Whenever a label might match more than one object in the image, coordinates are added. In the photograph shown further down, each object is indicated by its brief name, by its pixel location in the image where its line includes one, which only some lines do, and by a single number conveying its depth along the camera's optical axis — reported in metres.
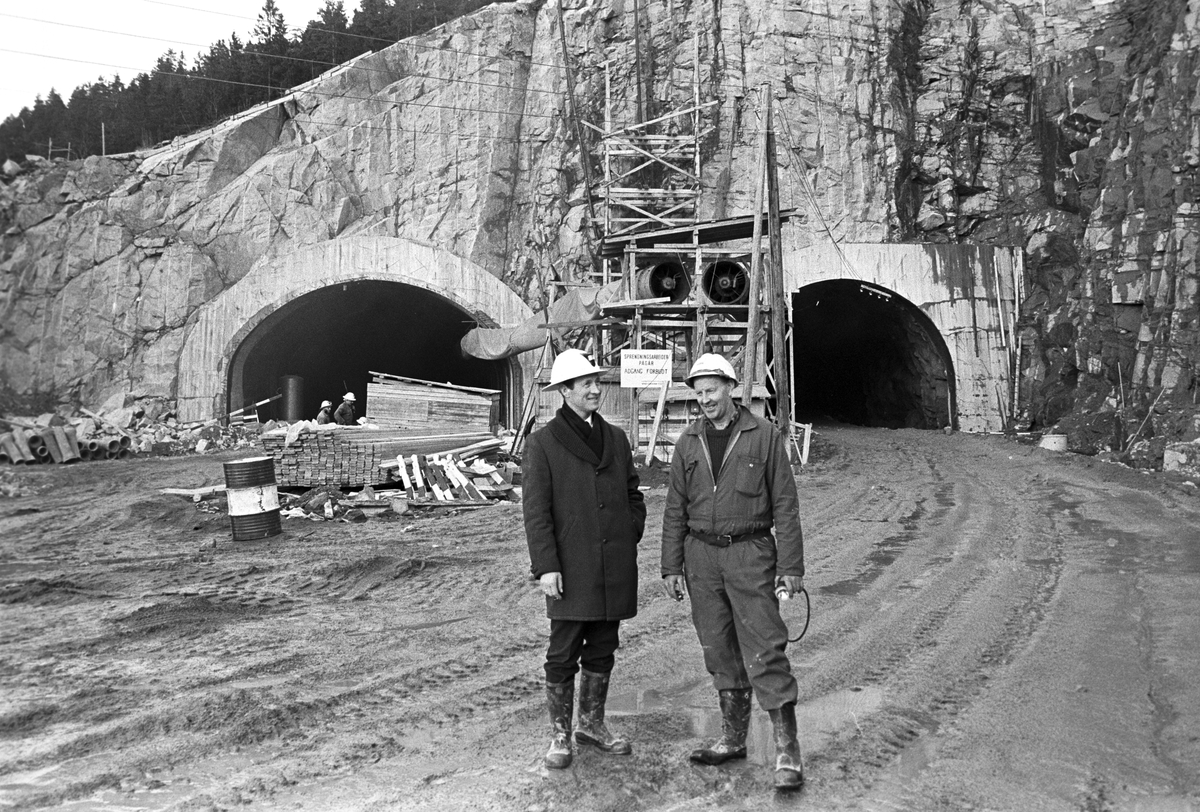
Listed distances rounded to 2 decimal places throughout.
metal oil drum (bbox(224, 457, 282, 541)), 10.23
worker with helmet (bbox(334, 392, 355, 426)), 16.30
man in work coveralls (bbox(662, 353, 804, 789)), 3.90
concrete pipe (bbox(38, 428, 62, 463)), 17.59
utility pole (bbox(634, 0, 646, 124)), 23.44
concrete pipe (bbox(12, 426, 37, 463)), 17.29
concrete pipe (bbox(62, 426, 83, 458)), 17.81
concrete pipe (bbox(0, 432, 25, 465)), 17.20
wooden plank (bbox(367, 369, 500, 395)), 16.34
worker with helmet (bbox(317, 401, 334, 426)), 15.38
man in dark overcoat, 4.07
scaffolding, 14.44
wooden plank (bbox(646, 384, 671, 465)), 15.01
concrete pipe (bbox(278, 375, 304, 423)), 23.36
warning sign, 14.75
